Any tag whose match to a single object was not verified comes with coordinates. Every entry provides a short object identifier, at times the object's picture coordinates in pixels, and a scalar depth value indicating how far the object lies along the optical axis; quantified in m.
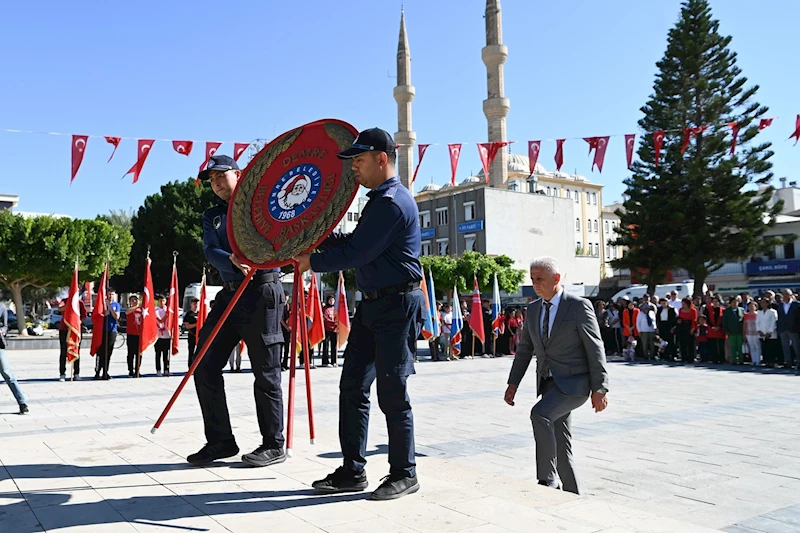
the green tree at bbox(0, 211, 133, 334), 30.11
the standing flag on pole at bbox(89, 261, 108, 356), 14.78
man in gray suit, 4.43
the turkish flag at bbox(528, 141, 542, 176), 21.58
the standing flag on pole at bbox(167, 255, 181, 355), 16.08
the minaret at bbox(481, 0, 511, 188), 60.62
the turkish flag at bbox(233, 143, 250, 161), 17.73
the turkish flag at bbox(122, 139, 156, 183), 17.20
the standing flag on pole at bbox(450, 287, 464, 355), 20.38
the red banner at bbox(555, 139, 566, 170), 21.47
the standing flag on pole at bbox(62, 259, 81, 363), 14.13
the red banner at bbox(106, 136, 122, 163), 16.75
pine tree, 37.94
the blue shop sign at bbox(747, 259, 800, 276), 48.72
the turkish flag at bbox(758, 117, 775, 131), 19.57
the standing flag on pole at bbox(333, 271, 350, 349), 18.16
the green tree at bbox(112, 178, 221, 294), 50.78
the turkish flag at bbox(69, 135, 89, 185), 16.30
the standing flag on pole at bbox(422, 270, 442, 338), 18.80
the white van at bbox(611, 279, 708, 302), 32.78
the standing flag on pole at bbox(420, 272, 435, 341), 18.59
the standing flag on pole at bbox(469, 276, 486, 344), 20.75
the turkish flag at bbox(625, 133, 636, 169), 21.25
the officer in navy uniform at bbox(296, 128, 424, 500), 3.93
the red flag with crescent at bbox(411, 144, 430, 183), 21.20
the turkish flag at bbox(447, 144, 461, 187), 21.42
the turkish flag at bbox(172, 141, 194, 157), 17.42
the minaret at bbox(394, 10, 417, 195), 66.56
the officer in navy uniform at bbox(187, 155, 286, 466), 4.79
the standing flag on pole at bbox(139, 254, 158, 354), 15.03
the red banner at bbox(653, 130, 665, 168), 22.16
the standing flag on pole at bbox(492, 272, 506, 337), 22.09
